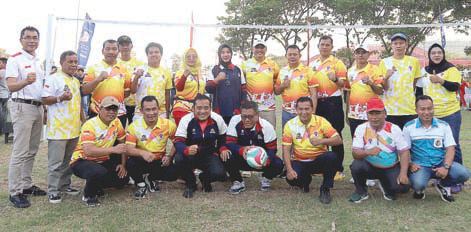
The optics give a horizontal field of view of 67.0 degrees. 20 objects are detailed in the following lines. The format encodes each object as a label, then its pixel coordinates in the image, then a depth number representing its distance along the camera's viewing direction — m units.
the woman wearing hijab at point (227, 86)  5.01
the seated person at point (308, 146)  4.23
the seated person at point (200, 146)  4.44
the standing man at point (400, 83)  4.67
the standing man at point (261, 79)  5.18
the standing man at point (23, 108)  3.99
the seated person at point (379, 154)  4.04
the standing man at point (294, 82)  5.07
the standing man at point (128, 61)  4.98
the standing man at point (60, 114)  4.13
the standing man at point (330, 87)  5.01
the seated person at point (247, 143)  4.51
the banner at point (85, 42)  9.23
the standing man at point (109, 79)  4.69
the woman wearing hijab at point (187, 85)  4.95
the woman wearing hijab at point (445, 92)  4.57
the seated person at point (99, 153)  4.07
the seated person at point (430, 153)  4.03
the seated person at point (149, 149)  4.38
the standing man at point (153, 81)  4.96
